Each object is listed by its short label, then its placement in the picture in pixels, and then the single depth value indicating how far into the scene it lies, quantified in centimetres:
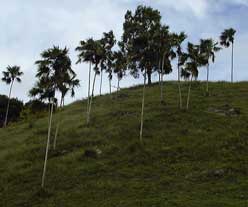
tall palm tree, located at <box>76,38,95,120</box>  6624
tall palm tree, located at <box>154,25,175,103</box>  6931
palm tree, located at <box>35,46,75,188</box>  4788
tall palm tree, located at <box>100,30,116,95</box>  7772
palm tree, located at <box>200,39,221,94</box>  7131
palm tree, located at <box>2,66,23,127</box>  9356
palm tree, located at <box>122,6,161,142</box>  6144
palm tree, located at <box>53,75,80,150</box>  4927
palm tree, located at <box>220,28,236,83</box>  9912
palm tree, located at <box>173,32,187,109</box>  7127
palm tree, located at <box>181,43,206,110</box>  6862
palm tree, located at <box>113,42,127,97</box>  8381
